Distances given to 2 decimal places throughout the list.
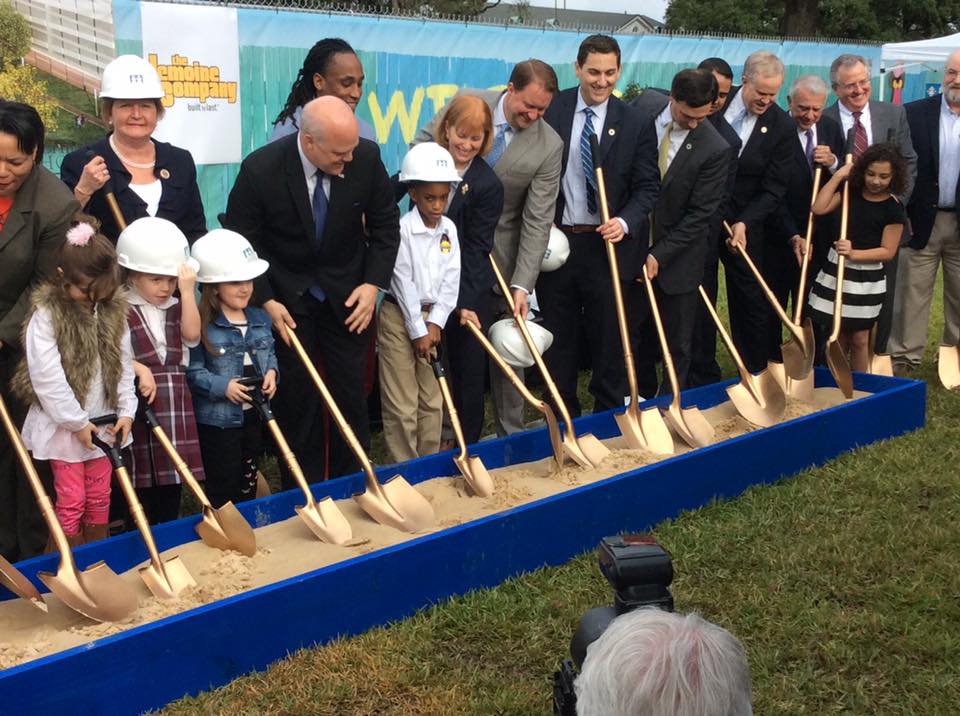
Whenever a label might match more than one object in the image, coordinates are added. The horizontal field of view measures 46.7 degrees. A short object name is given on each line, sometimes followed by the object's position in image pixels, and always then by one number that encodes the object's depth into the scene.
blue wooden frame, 3.03
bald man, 4.50
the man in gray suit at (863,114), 6.76
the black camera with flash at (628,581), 1.65
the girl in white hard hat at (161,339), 4.06
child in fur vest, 3.81
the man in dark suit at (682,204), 5.85
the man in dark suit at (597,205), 5.53
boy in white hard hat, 4.87
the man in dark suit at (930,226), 6.83
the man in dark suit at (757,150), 6.36
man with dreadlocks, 5.03
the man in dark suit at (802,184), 6.63
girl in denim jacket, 4.25
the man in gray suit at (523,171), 5.17
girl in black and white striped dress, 6.36
